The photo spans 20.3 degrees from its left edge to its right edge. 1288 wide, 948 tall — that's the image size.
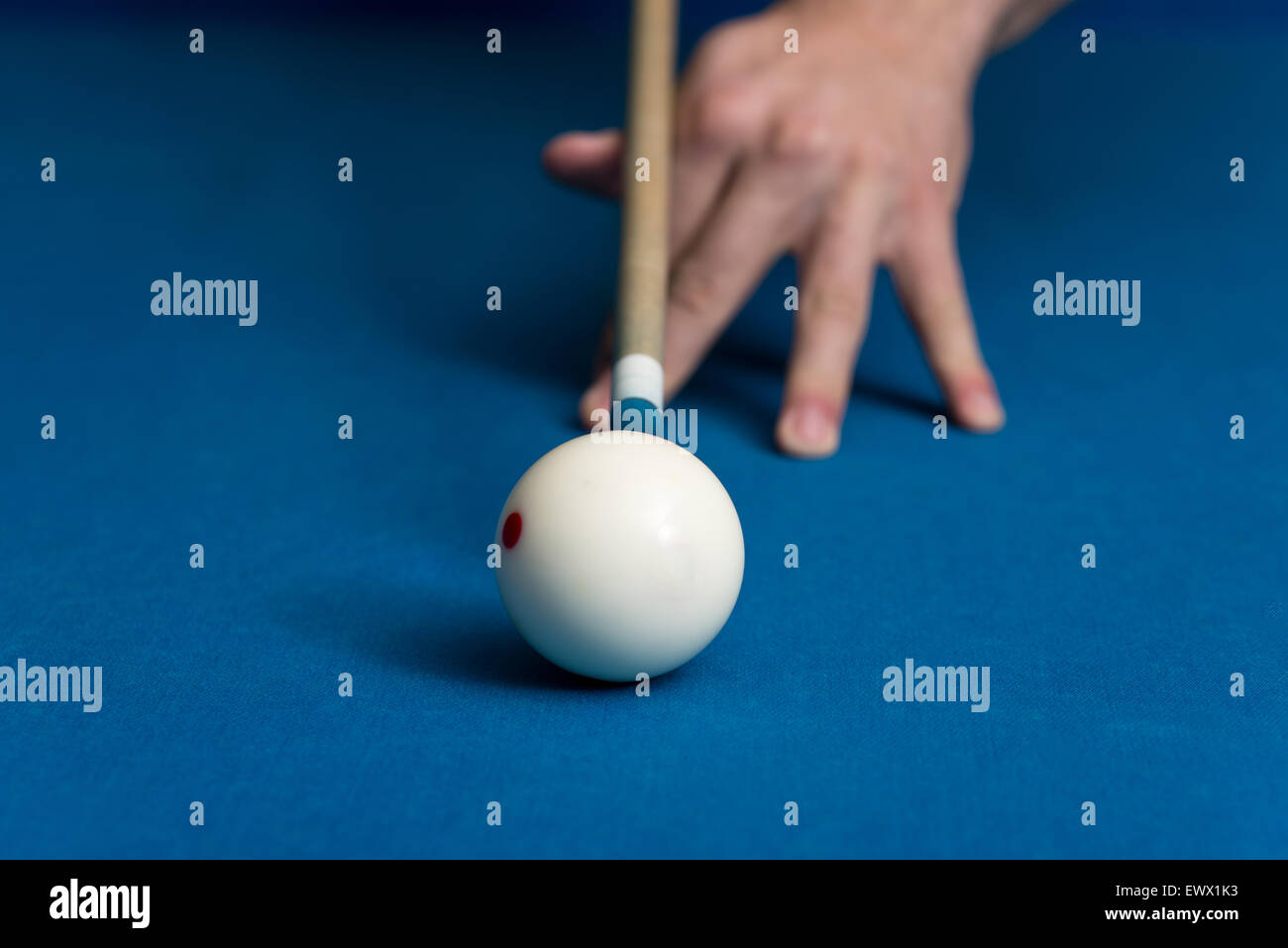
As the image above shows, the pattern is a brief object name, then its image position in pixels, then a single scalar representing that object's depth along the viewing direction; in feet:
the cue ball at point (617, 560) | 2.58
